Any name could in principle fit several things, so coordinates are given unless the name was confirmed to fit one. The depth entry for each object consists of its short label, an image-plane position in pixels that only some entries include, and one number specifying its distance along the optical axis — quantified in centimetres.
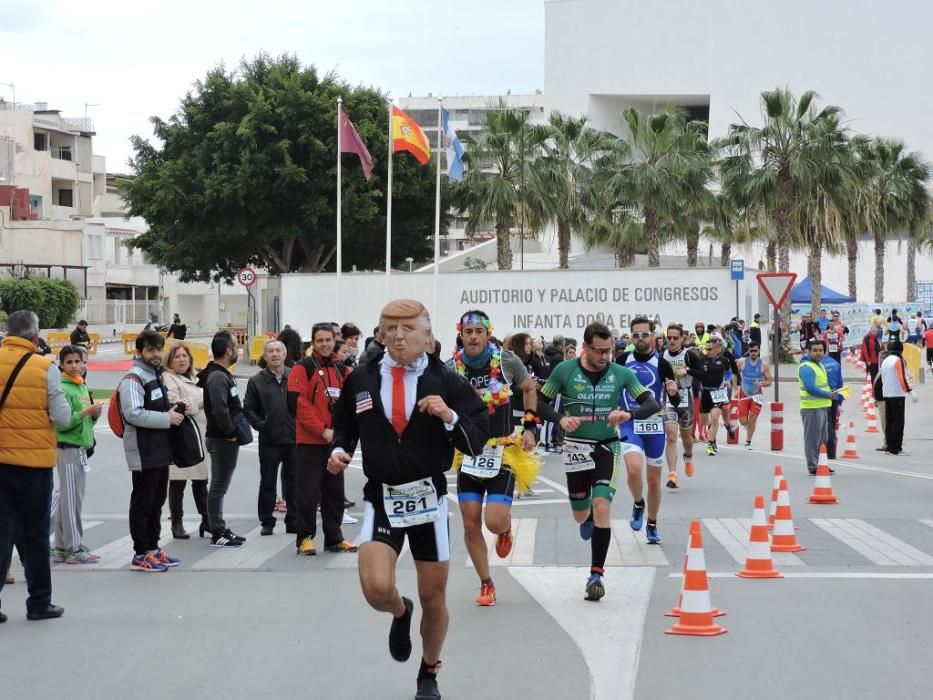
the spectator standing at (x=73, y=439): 1026
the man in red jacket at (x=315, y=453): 1103
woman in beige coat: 1116
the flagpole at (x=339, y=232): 3684
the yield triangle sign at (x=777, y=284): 2223
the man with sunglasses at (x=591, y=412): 938
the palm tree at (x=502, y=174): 4547
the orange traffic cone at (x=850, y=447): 2002
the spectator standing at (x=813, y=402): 1670
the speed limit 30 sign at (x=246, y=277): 4109
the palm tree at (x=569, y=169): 4597
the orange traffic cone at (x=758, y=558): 952
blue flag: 3512
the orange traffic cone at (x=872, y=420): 2491
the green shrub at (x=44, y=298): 6106
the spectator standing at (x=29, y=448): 819
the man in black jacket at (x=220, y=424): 1173
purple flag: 3500
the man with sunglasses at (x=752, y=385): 2164
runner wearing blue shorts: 1128
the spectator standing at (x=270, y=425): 1234
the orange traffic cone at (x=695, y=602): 775
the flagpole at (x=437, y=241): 3495
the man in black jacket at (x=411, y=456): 618
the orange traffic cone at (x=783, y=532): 1084
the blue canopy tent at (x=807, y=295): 5628
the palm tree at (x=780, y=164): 4403
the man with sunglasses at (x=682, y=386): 1641
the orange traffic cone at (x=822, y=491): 1402
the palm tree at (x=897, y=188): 5731
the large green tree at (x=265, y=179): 4819
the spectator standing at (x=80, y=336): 3164
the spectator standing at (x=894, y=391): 1989
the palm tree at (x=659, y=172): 4544
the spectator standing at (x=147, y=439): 1007
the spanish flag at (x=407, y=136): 3422
